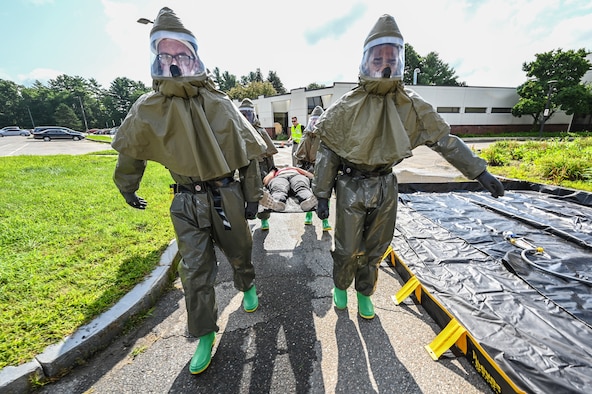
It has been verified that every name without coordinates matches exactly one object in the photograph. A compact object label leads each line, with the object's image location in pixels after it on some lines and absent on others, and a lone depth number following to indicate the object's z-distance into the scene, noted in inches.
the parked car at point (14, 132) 1299.2
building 955.3
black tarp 64.3
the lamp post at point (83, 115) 1890.1
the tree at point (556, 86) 875.4
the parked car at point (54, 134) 1015.6
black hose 94.0
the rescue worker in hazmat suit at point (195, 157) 65.9
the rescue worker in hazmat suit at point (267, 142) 161.1
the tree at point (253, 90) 1404.9
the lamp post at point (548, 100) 843.1
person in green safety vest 345.5
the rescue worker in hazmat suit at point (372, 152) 75.0
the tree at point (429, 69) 1612.5
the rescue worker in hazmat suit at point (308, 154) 167.3
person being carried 126.1
